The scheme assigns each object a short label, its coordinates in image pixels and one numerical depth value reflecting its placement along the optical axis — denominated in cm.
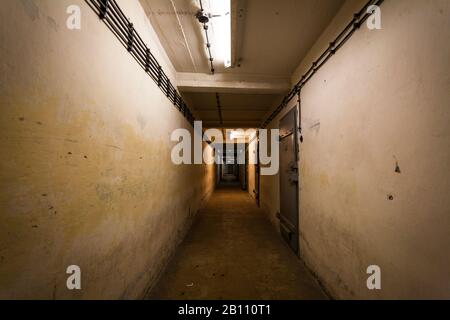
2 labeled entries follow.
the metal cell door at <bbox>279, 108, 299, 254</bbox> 288
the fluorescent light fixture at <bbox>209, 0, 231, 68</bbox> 169
